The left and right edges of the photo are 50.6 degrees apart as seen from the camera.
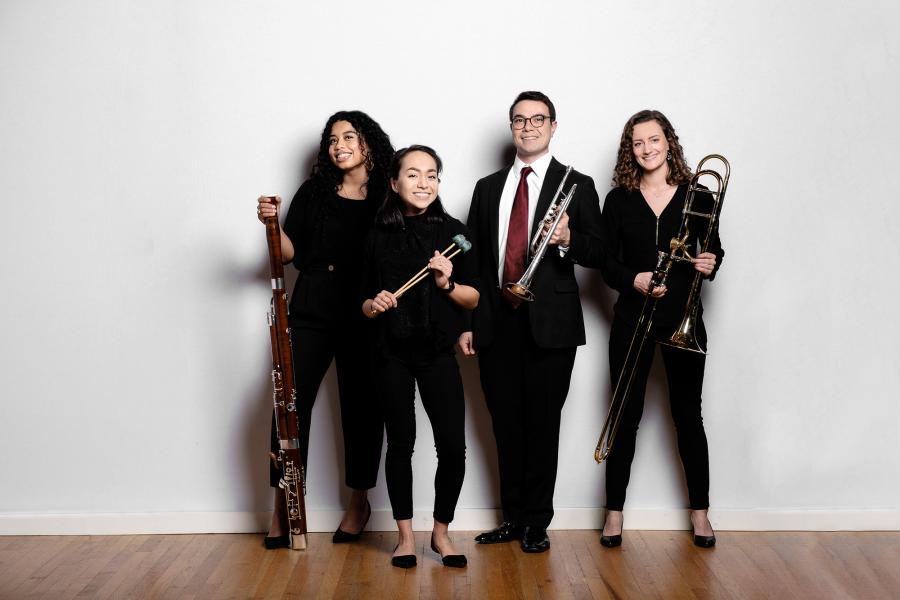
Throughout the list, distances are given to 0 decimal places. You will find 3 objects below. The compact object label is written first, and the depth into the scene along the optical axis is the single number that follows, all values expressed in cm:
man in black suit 346
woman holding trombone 349
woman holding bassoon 350
